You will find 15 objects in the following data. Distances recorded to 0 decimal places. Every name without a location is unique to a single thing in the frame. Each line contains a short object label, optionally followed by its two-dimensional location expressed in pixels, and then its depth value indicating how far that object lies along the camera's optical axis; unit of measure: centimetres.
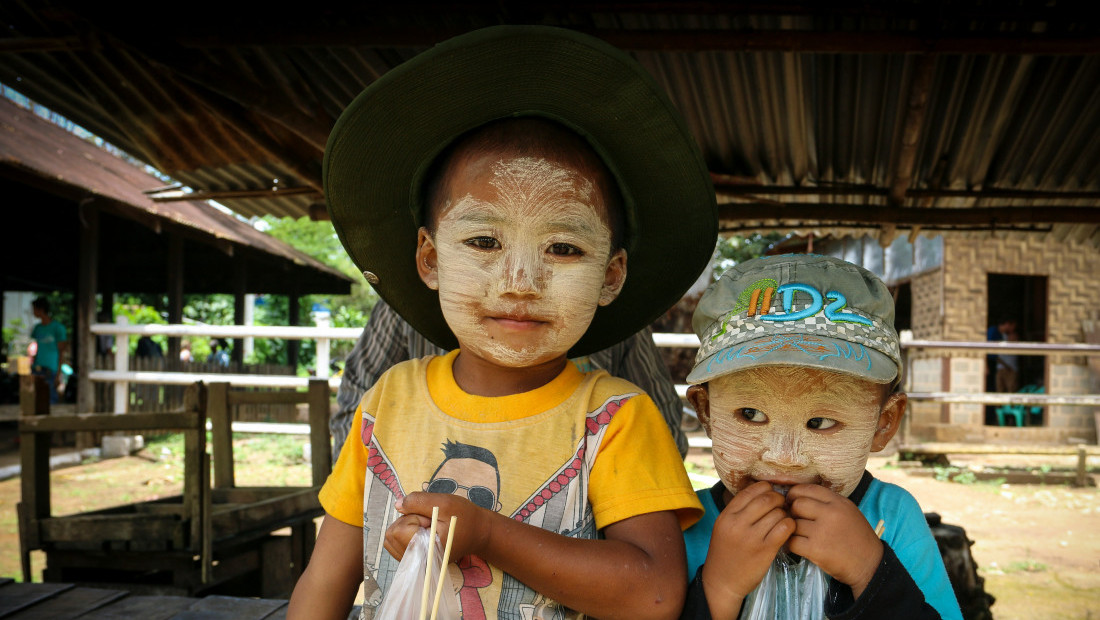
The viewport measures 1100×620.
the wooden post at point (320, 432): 432
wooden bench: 353
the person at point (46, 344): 1052
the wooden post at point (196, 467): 349
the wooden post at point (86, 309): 927
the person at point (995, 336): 1283
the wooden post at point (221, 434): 420
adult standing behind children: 243
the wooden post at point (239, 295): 1447
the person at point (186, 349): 1563
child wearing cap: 119
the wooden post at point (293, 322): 1568
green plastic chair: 1282
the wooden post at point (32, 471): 366
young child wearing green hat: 126
